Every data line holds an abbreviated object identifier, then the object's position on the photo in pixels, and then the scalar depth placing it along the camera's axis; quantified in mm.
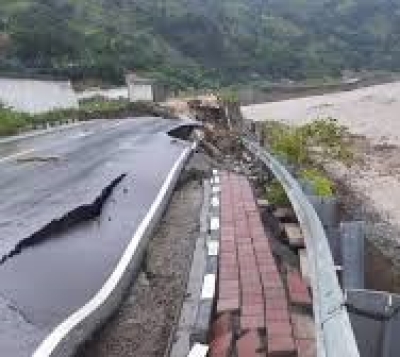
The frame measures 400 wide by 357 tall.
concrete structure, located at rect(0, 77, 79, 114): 43375
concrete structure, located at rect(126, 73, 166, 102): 66988
